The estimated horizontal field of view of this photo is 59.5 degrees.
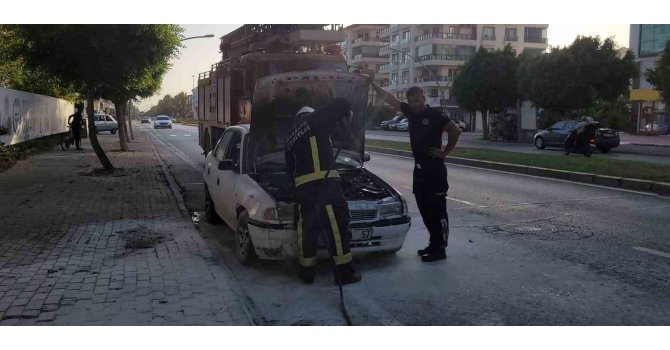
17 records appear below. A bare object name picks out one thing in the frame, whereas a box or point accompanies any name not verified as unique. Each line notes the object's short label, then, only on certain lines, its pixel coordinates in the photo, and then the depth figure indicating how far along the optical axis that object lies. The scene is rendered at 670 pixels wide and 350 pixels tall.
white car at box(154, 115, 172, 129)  60.81
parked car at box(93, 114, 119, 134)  41.69
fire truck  12.52
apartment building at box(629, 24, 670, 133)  39.97
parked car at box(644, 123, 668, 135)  40.69
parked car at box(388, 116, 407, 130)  57.78
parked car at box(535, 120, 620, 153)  23.25
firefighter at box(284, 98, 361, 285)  5.06
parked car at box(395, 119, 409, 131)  55.58
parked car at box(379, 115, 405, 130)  59.11
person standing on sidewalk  21.34
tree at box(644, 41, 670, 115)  25.00
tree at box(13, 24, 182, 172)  11.32
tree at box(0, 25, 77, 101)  13.36
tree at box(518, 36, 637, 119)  30.53
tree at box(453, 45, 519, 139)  36.41
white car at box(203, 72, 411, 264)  5.42
